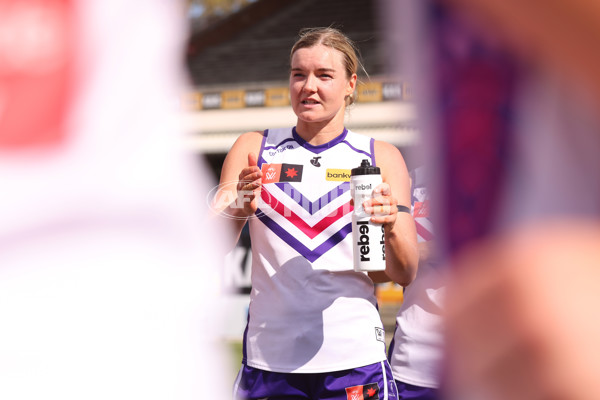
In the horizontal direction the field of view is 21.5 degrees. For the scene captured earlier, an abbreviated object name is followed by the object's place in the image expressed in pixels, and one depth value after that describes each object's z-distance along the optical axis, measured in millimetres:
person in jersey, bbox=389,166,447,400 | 4542
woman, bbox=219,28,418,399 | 4122
